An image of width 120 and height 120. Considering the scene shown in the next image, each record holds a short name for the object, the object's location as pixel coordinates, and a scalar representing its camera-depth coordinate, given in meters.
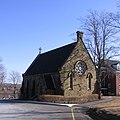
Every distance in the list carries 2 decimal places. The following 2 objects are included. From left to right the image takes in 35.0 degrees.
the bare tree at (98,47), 33.28
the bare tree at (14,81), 82.83
